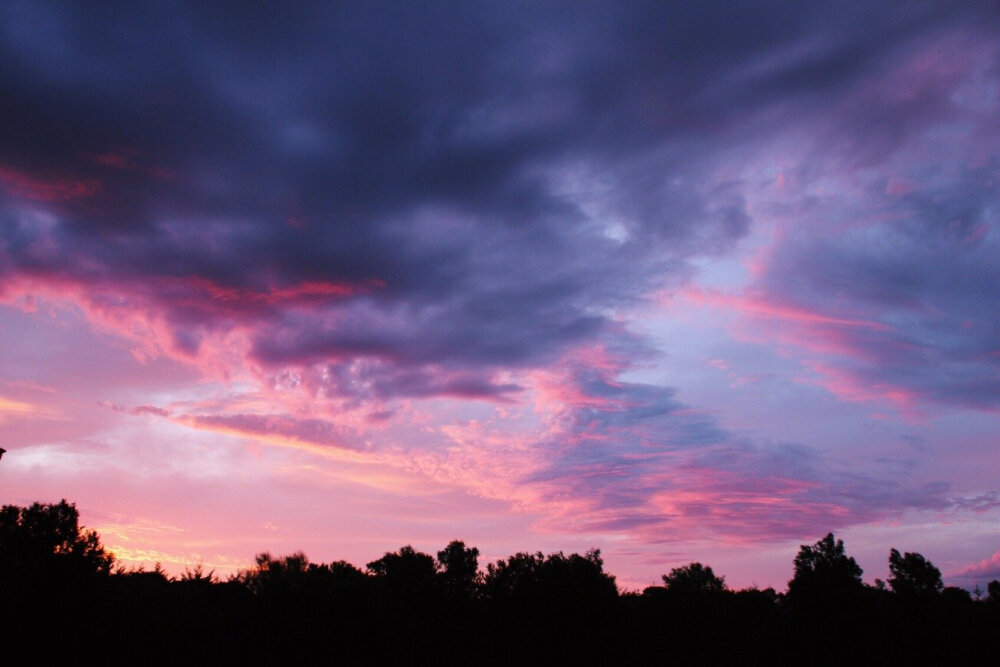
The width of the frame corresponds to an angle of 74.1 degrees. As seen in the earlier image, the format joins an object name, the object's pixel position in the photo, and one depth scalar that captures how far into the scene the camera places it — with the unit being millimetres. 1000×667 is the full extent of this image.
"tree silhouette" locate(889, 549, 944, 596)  70000
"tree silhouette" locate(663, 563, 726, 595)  89281
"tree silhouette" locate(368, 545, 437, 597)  64994
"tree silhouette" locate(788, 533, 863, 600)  57834
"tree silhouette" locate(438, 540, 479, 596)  69500
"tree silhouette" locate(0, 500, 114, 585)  47719
